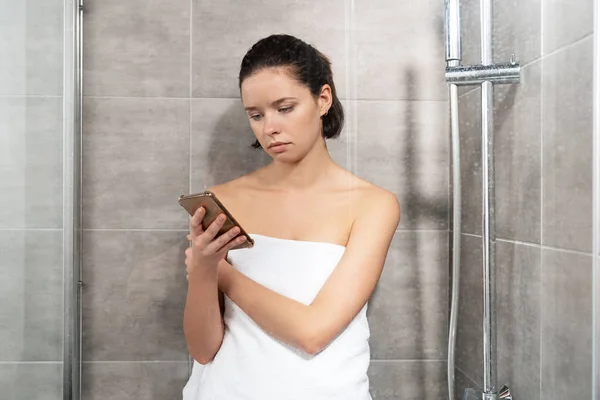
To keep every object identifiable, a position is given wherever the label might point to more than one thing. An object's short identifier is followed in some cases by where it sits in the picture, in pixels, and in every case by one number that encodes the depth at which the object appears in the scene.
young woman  0.79
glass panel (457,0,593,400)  0.75
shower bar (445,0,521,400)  0.85
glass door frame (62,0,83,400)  0.86
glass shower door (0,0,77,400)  0.89
